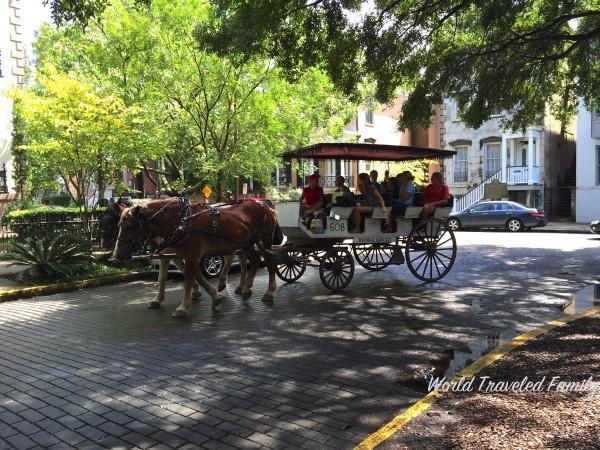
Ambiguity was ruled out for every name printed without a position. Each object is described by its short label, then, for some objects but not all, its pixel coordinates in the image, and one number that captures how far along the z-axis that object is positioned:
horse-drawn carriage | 10.23
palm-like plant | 11.83
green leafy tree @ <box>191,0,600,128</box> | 10.50
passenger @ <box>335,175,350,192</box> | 11.11
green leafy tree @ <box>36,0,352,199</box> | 15.43
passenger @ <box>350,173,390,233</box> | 10.53
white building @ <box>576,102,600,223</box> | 29.70
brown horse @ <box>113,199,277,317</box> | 8.24
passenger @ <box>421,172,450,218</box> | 11.45
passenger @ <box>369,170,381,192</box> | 11.06
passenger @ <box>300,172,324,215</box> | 10.69
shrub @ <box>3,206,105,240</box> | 14.80
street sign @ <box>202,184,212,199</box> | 16.62
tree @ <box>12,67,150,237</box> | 12.65
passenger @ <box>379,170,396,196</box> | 11.48
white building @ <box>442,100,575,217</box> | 32.41
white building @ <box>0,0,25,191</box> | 21.78
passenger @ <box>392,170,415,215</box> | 11.09
